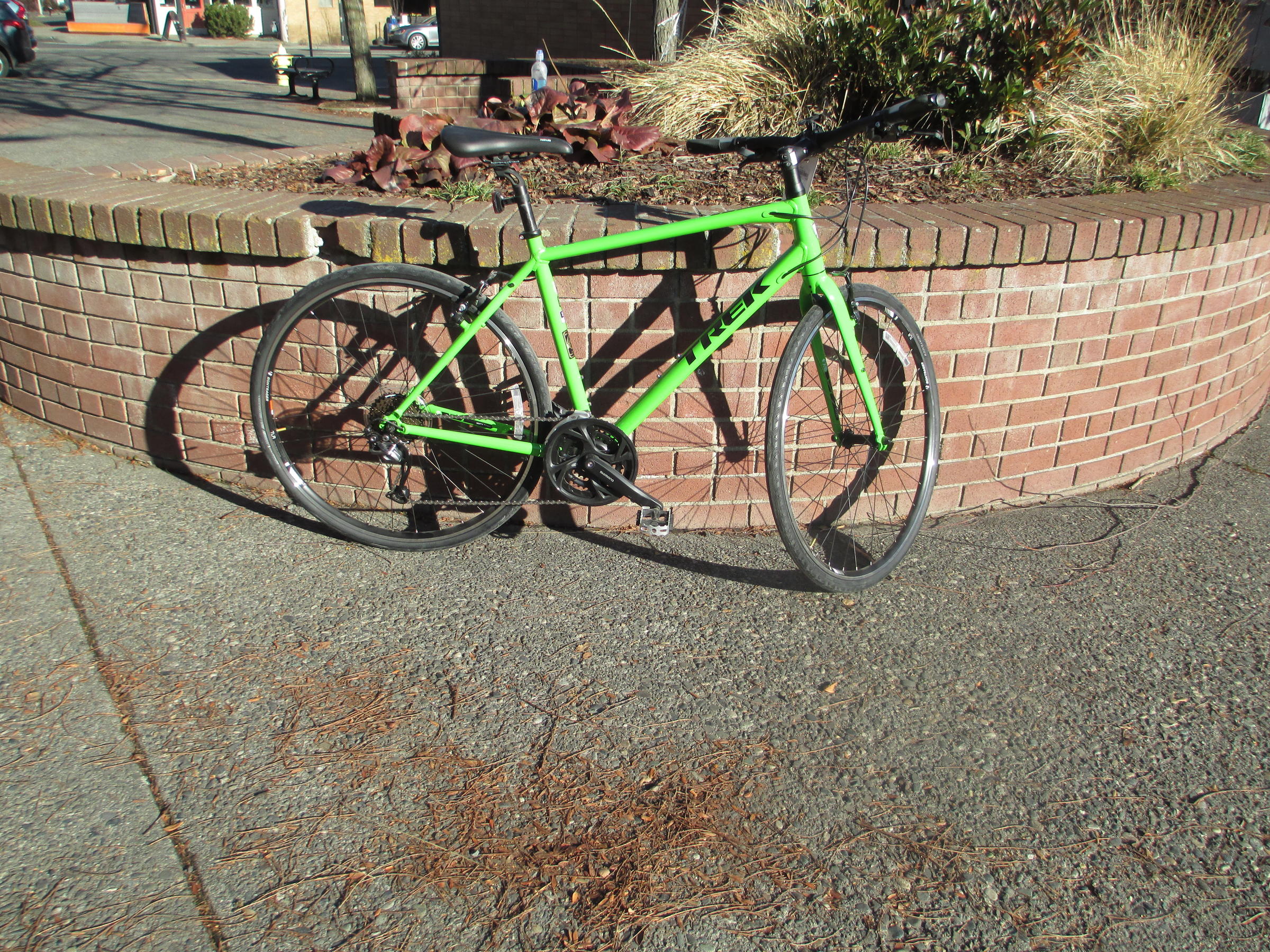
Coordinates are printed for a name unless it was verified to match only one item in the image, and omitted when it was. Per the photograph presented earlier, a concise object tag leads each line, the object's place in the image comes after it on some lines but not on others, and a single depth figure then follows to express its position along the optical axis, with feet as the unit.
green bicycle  9.00
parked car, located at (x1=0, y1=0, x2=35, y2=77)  55.16
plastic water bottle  18.97
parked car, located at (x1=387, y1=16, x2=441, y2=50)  110.83
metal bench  50.11
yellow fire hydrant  59.60
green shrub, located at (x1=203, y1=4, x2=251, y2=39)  131.03
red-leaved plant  12.26
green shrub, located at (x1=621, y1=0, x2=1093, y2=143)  13.70
